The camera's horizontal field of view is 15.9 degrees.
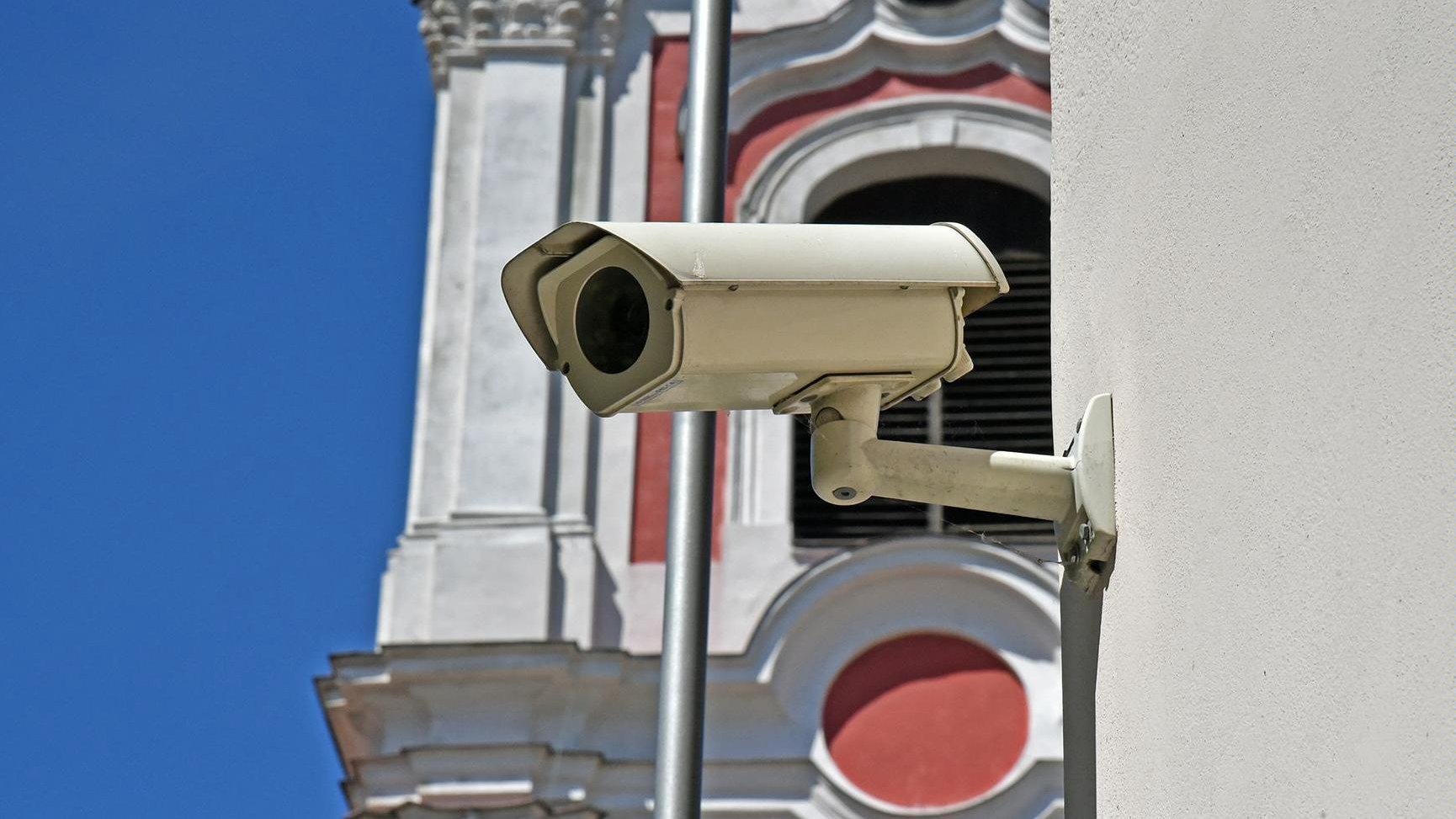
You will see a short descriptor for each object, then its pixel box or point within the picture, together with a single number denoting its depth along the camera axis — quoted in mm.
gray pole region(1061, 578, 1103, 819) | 5853
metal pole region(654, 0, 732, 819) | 10362
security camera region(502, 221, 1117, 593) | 5473
